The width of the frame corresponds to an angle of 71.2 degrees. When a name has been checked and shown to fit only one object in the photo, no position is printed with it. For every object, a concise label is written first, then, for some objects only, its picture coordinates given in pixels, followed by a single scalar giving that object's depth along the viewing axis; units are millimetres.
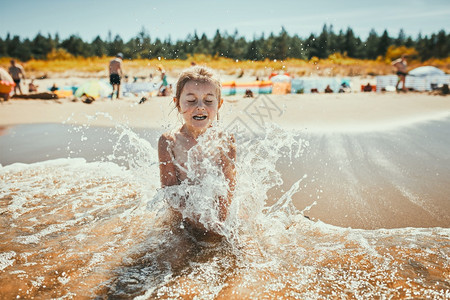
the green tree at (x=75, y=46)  56531
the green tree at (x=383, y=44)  55906
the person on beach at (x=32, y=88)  13633
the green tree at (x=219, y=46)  44247
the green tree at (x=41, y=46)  57238
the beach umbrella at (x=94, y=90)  12055
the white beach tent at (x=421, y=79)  15961
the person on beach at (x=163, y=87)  11684
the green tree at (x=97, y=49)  46175
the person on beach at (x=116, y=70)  10625
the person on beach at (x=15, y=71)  11416
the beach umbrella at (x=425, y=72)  17656
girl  2555
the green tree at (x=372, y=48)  57781
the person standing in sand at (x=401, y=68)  12912
